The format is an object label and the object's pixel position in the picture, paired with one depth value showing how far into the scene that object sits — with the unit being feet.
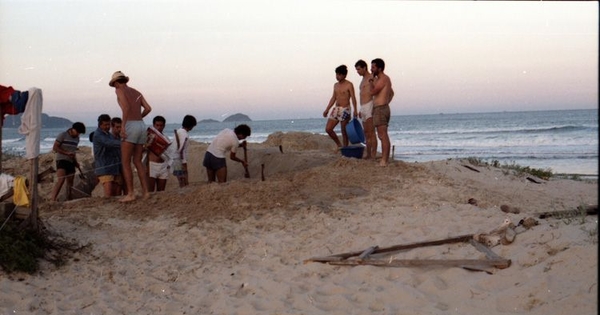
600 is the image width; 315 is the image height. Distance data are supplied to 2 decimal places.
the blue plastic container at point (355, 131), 35.94
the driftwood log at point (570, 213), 22.88
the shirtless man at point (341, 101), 35.19
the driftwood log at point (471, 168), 37.85
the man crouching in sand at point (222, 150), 32.07
